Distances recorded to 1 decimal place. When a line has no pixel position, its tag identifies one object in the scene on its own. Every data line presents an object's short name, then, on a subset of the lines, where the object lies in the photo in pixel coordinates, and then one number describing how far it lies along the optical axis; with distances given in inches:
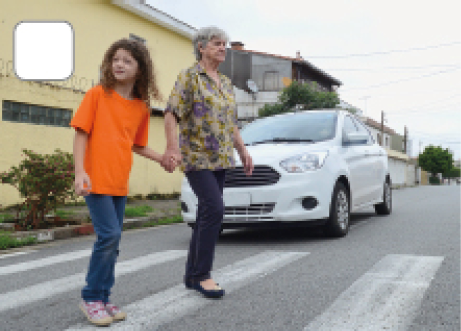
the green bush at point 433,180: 3189.0
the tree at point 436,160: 3277.6
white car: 235.1
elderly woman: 142.4
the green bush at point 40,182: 290.0
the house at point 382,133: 1829.5
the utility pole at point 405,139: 2443.9
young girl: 117.6
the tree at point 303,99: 1031.6
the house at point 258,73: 1376.7
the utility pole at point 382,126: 1898.5
